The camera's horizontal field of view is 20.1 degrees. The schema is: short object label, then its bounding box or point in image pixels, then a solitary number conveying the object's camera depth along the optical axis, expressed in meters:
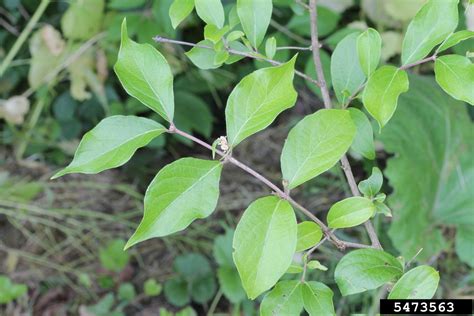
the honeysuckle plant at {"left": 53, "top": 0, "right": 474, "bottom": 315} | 0.73
